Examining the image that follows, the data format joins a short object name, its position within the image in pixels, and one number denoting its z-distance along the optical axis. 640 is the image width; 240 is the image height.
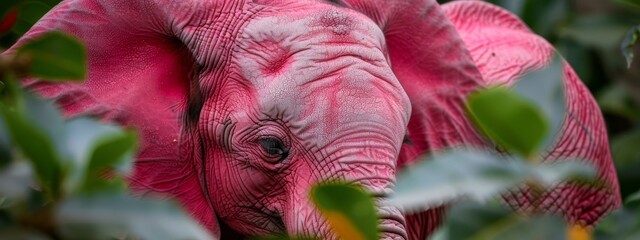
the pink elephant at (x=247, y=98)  5.79
